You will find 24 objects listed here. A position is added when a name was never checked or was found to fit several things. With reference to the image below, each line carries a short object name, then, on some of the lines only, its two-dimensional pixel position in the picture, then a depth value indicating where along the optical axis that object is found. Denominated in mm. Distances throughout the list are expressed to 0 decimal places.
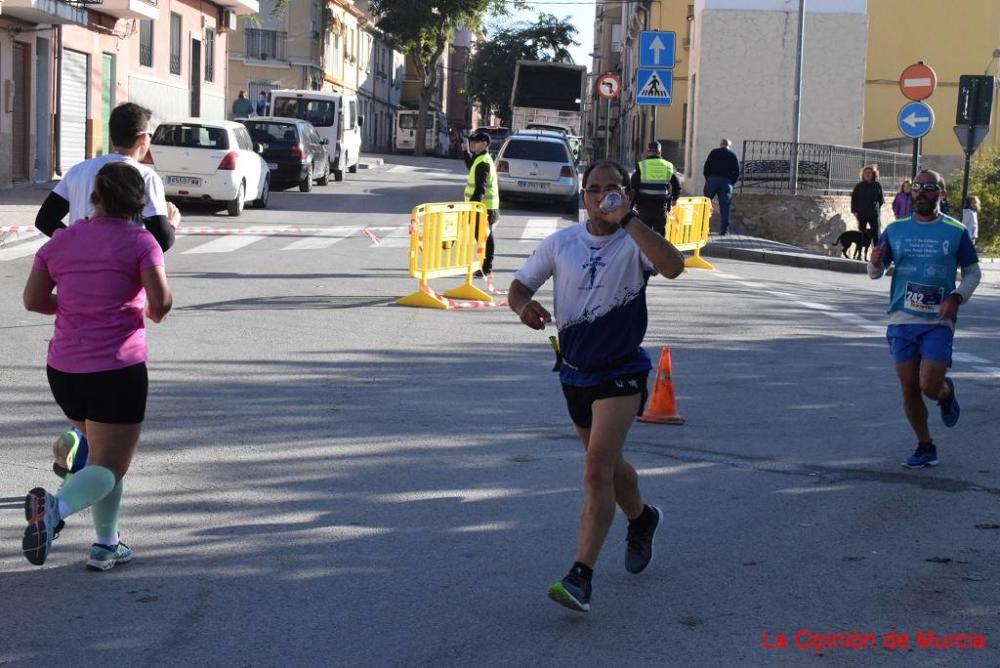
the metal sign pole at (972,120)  21094
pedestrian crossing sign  23688
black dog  24620
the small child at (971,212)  25062
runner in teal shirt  7930
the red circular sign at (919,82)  21375
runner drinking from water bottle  5137
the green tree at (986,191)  31391
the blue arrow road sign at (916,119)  21516
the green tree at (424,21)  68125
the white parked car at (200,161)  23562
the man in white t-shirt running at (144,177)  6203
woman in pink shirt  5215
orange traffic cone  8852
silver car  29516
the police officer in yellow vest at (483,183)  16141
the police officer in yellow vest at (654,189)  19656
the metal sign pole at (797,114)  26823
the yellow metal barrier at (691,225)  20562
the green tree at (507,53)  101125
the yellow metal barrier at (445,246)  14180
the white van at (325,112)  37219
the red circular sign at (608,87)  30797
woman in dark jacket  25234
